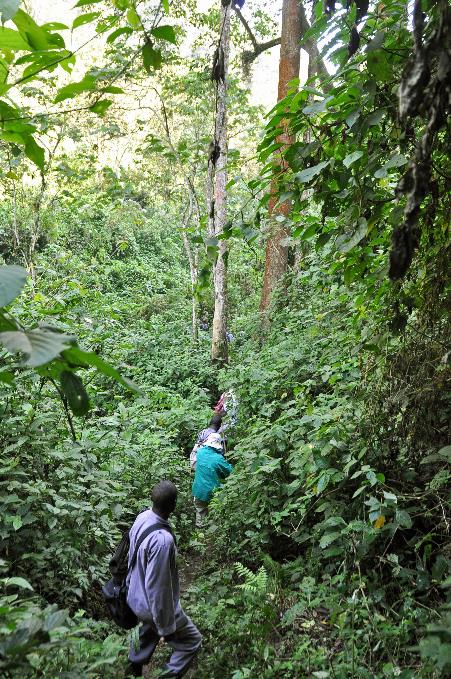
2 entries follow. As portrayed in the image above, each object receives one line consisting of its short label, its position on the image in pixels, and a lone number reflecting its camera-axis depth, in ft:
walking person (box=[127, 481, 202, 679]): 11.93
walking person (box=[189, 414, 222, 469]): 22.85
